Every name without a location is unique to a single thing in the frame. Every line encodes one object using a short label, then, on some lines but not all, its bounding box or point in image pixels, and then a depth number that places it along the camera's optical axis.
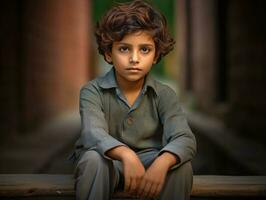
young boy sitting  2.09
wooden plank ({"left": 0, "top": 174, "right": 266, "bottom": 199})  2.42
